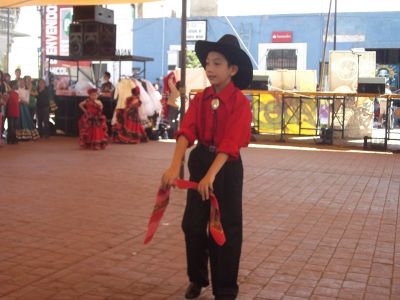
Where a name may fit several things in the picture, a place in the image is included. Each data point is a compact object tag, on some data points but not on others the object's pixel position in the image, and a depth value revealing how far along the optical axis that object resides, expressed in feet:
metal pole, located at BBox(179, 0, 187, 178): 26.02
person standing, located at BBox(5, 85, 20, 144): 44.01
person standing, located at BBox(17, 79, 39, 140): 46.78
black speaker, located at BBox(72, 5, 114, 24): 49.79
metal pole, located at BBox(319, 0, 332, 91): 61.67
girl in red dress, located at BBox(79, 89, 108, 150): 41.39
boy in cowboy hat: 11.58
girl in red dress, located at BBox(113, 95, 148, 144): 46.42
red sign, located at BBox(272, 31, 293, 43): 87.61
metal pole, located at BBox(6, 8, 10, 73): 63.02
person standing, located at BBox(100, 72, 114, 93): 50.29
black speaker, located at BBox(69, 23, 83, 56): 51.13
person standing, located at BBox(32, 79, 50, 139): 48.85
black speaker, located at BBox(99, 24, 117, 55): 50.34
